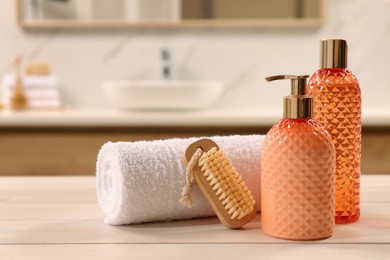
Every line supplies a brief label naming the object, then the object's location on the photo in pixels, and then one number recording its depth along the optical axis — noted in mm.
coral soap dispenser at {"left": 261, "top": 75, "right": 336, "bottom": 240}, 1029
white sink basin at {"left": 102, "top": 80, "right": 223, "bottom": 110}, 2460
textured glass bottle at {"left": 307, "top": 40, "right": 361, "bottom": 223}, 1096
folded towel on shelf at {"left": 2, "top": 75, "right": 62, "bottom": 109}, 2753
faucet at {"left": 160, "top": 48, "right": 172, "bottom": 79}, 2922
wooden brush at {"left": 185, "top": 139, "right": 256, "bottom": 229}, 1082
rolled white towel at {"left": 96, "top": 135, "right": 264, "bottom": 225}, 1097
